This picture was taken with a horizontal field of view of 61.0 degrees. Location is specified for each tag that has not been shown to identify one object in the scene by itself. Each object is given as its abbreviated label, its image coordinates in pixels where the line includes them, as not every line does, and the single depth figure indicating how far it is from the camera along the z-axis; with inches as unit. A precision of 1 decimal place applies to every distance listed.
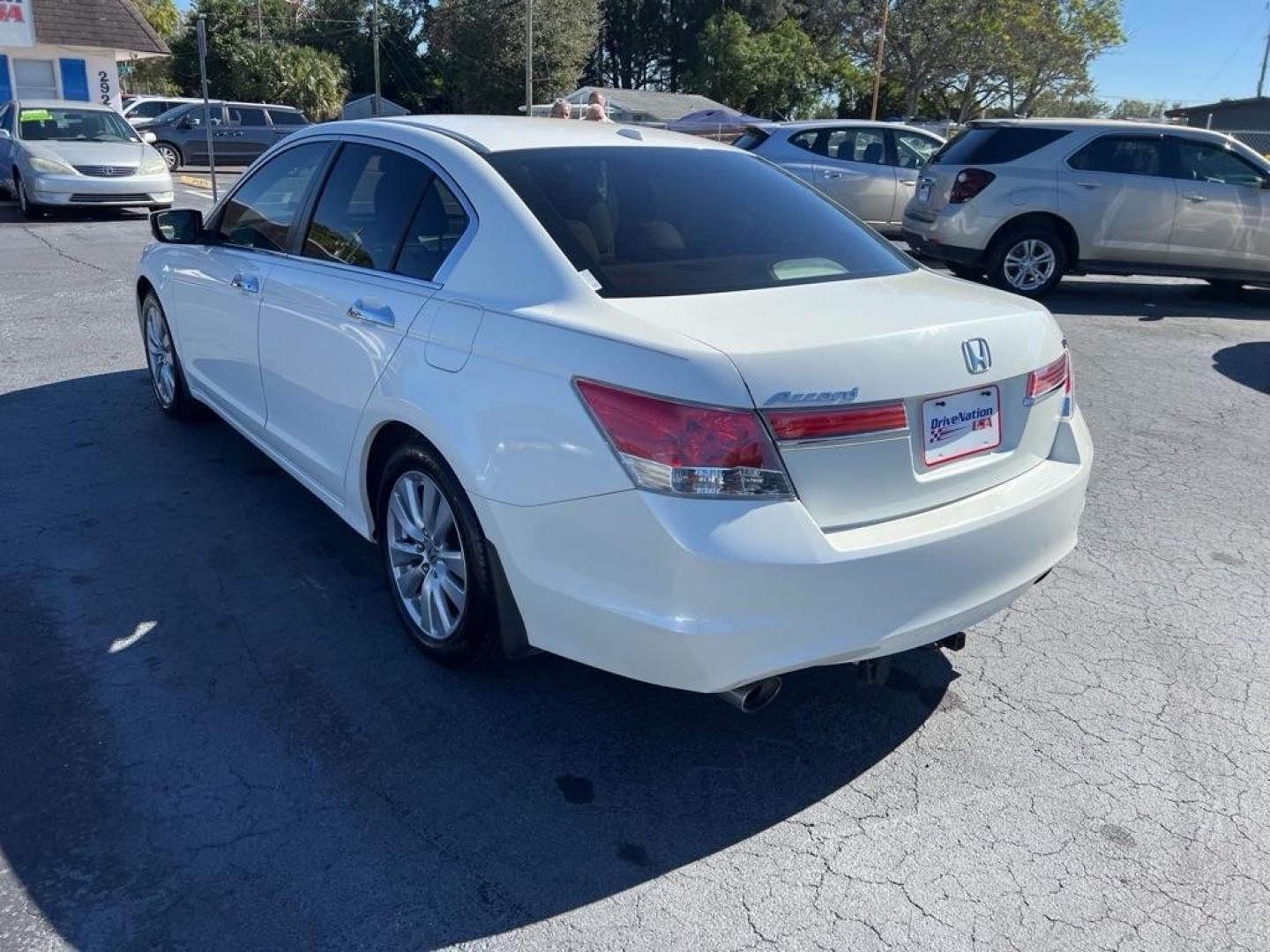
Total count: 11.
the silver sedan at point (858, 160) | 533.0
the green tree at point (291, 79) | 1612.9
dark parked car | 952.3
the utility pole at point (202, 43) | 537.2
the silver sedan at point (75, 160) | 575.5
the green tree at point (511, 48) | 1860.2
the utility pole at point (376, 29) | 1679.4
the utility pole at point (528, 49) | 1358.3
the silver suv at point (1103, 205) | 408.8
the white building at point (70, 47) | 868.6
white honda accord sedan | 102.3
